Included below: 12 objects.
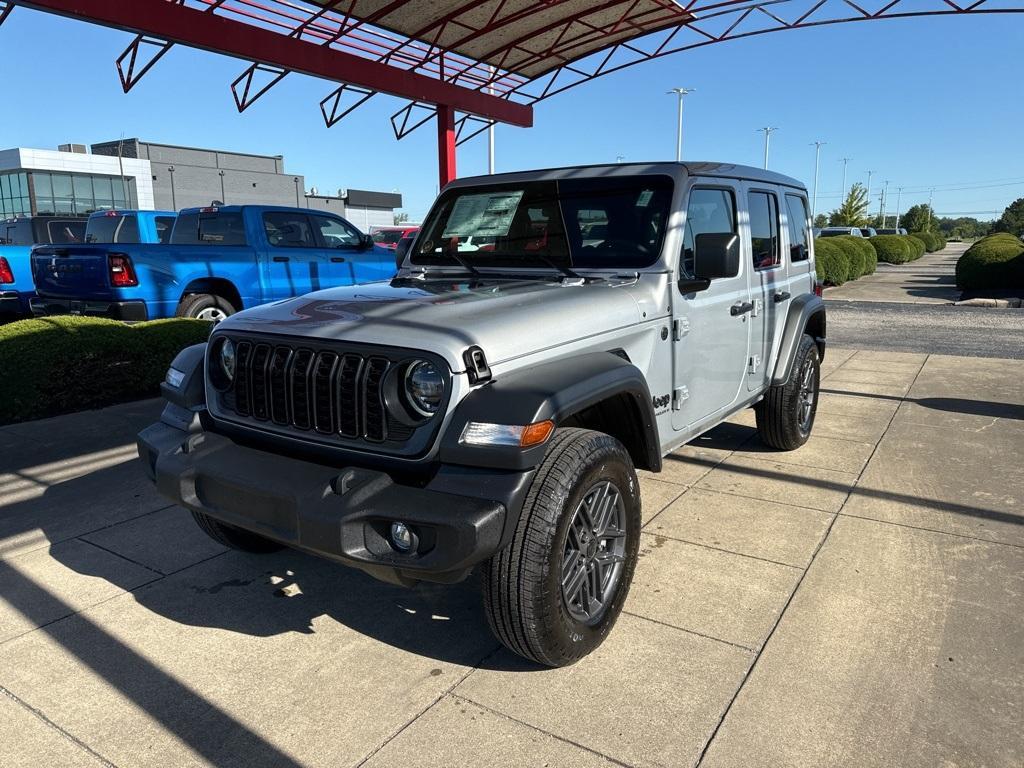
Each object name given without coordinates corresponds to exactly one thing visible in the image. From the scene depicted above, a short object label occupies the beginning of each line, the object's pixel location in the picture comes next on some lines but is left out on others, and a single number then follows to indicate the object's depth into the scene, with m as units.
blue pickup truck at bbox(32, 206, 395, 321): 8.09
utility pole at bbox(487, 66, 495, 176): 19.03
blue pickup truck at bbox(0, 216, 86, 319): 9.88
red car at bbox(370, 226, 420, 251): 22.64
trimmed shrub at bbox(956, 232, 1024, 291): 17.70
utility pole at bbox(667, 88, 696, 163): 41.16
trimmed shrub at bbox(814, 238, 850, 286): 20.84
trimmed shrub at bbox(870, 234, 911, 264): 33.03
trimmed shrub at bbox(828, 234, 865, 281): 22.36
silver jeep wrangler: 2.42
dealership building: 48.22
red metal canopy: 9.63
